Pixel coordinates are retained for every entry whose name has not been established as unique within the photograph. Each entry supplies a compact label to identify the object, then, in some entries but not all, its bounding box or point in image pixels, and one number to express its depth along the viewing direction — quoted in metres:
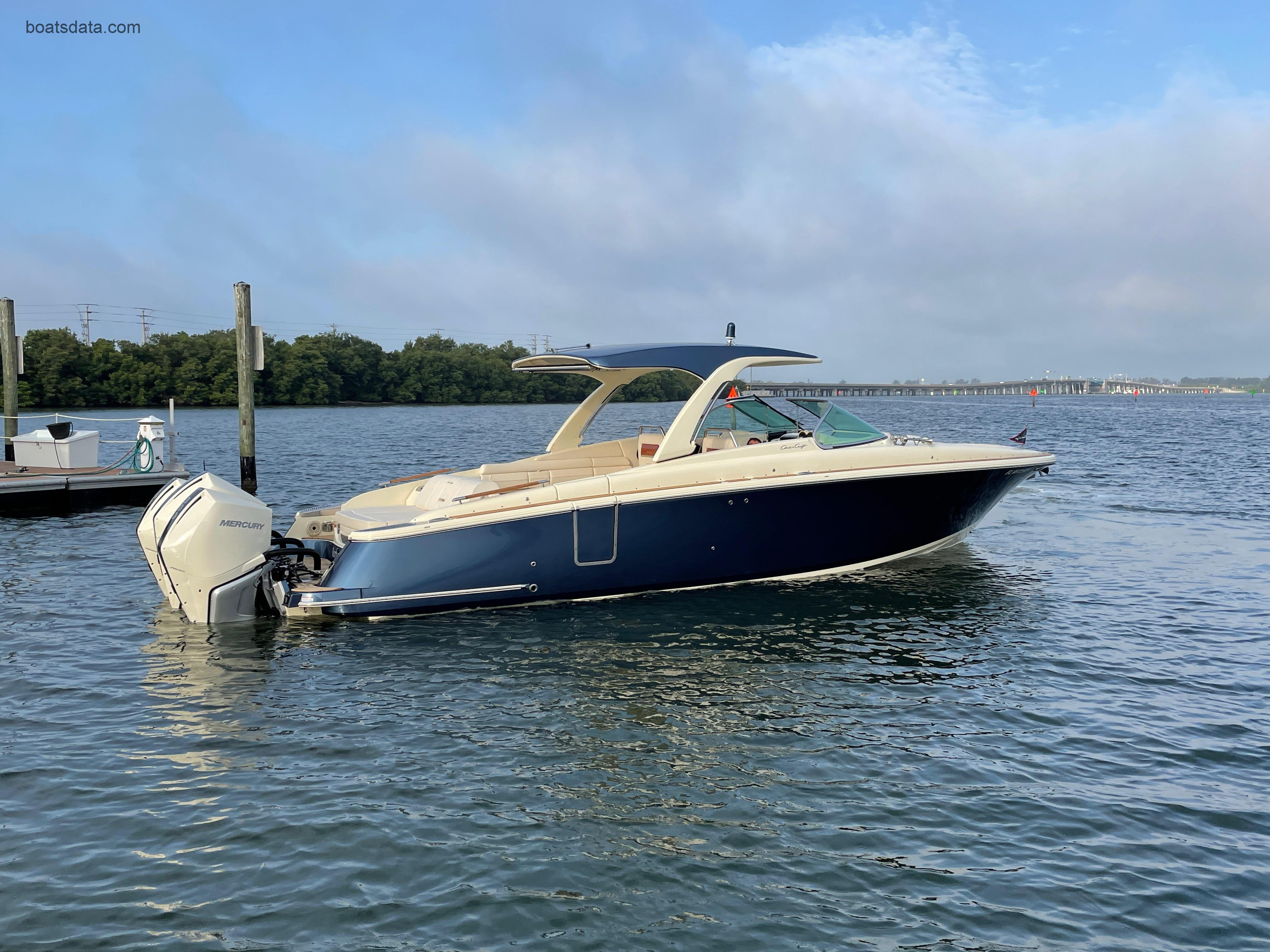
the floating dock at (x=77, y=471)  17.72
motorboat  9.02
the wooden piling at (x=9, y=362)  22.03
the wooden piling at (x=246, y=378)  17.89
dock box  19.25
